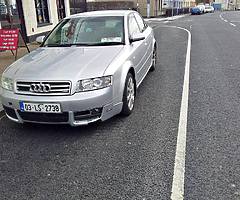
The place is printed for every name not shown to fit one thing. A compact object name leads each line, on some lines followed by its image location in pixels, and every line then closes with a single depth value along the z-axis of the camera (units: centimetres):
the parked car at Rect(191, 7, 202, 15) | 4609
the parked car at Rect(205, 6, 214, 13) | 5688
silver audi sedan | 351
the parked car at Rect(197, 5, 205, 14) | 4800
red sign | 826
